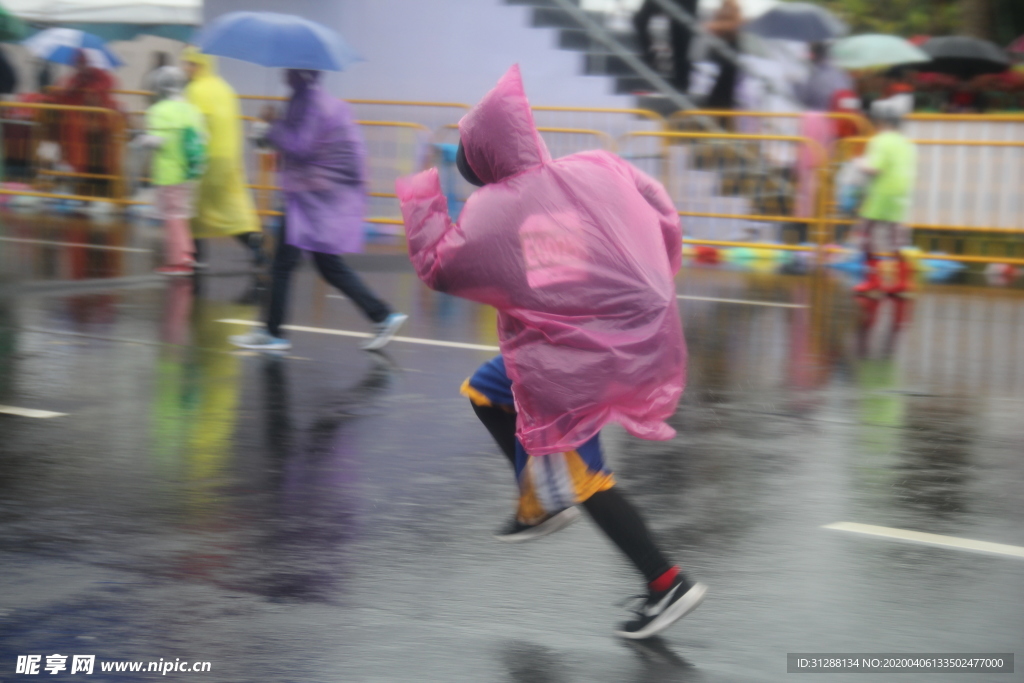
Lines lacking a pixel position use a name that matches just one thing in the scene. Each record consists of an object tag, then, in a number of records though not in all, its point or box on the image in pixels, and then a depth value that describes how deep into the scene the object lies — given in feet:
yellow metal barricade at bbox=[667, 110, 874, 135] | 50.57
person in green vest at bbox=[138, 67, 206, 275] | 37.73
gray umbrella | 56.29
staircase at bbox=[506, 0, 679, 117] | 58.23
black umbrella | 61.87
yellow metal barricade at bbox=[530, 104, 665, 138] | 54.44
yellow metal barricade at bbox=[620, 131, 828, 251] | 49.90
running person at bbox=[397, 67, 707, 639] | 12.69
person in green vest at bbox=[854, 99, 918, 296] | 41.13
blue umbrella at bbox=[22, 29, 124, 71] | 64.23
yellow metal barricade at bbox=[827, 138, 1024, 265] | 49.47
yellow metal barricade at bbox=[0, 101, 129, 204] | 57.57
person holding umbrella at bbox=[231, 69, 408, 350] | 27.55
